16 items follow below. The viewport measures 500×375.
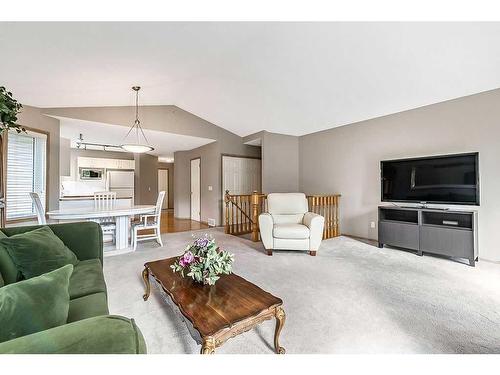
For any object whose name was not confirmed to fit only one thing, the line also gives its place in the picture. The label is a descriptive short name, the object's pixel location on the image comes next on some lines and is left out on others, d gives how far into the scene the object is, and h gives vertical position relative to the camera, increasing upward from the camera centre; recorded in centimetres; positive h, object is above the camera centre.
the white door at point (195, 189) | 670 +0
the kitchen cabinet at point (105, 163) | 722 +90
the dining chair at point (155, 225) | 380 -59
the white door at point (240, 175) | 599 +41
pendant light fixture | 391 +126
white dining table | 294 -34
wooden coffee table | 116 -70
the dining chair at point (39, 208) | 284 -22
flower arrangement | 164 -53
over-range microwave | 718 +54
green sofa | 58 -41
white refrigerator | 761 +27
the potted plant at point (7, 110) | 176 +64
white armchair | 335 -66
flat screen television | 306 +14
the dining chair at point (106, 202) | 404 -25
